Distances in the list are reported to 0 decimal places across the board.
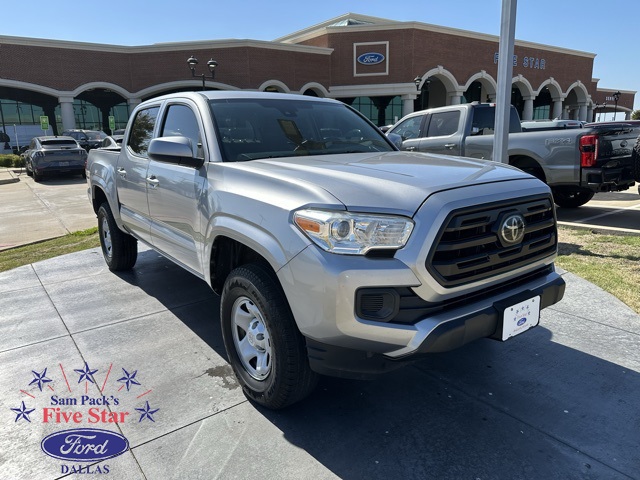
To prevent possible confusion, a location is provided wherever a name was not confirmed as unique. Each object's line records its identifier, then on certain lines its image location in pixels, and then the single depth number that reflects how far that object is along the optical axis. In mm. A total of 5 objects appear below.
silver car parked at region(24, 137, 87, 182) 18156
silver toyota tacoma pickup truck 2275
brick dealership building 36469
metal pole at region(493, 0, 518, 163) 5828
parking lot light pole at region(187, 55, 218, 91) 25105
